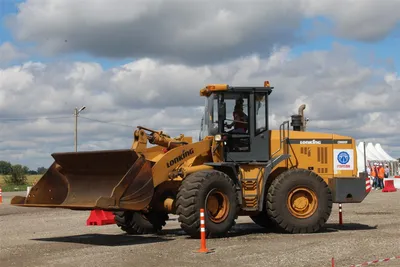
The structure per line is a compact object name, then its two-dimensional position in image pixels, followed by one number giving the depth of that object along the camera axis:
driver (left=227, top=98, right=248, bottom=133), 15.22
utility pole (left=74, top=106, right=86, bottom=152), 59.03
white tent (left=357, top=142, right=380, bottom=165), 50.86
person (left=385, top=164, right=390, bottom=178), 47.98
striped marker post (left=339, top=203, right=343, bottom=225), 16.95
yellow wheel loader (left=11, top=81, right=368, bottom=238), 13.55
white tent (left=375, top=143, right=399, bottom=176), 54.16
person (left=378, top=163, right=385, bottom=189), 42.44
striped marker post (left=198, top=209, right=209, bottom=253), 11.78
